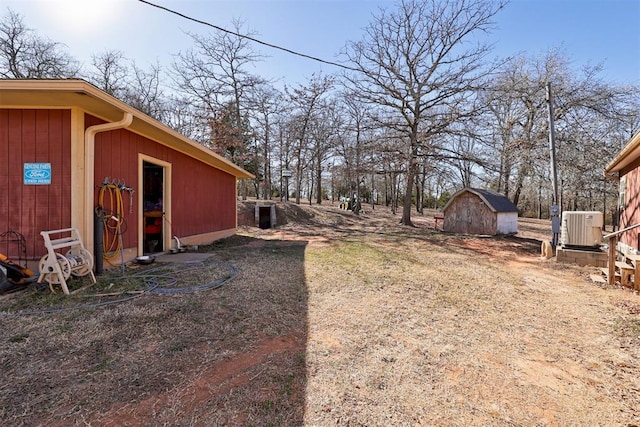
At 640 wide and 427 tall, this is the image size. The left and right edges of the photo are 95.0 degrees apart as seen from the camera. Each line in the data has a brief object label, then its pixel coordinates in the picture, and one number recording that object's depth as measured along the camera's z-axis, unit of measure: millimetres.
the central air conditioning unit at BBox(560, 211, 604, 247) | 5922
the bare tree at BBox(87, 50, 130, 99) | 16281
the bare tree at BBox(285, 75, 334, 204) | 18391
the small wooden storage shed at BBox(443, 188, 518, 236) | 10500
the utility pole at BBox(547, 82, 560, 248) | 7547
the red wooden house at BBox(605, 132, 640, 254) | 5270
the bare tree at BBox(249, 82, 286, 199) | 16625
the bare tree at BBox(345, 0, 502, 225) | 11320
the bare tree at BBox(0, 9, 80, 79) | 14258
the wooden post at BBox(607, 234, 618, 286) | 4519
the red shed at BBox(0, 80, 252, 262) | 3754
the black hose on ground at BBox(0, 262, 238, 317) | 2878
